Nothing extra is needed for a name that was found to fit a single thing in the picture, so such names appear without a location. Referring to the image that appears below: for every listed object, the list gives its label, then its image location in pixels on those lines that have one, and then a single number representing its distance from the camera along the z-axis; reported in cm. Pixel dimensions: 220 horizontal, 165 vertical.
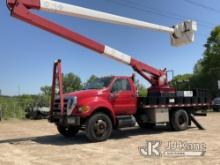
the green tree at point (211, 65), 2892
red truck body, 600
